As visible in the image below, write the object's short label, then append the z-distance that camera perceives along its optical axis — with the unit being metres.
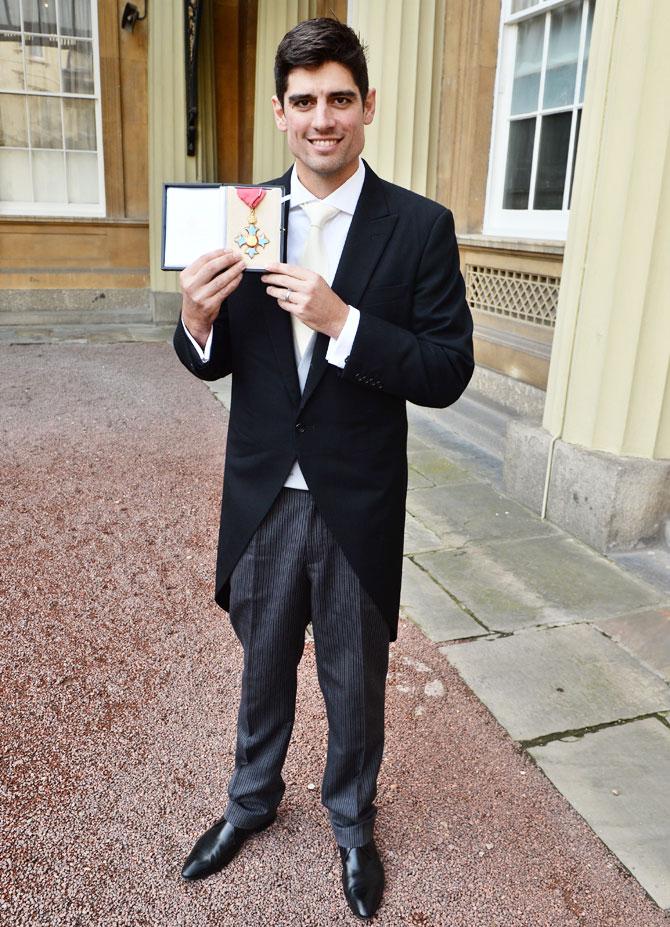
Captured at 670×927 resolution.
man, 1.71
